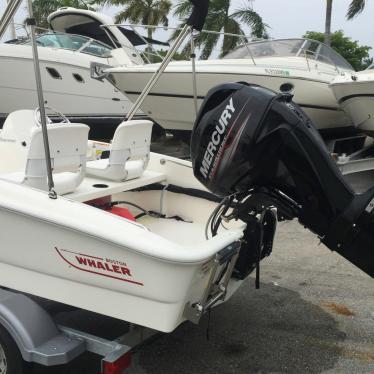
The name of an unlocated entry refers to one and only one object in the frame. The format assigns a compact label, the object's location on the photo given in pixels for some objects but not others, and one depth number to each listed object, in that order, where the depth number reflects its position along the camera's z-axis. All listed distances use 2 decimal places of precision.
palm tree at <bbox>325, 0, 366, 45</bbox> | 18.36
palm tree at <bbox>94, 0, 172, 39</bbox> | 23.83
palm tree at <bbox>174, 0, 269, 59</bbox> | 17.41
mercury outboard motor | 2.12
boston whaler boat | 1.98
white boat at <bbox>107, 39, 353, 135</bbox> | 7.44
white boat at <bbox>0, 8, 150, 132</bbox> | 8.59
